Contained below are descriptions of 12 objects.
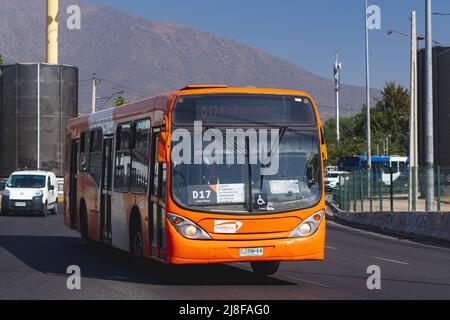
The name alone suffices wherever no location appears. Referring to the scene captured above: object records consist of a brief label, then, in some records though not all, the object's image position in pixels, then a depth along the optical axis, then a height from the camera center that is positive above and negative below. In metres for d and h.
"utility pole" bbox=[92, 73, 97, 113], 73.28 +6.79
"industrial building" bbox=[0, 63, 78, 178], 60.62 +4.37
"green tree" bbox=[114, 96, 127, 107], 91.19 +7.38
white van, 38.00 -0.64
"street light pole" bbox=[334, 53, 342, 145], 108.56 +12.04
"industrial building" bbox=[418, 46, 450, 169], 57.03 +4.30
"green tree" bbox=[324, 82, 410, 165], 126.94 +7.51
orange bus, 13.62 -0.02
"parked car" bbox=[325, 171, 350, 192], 71.40 -0.23
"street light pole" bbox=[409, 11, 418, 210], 42.12 +3.08
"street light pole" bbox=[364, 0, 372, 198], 61.72 +5.60
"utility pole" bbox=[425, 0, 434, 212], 30.63 +2.22
